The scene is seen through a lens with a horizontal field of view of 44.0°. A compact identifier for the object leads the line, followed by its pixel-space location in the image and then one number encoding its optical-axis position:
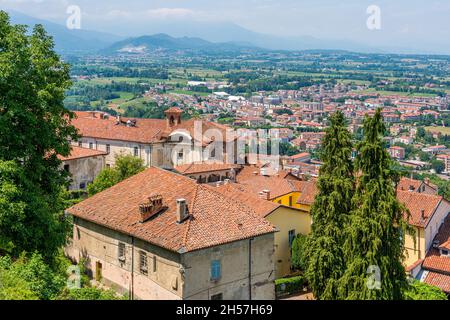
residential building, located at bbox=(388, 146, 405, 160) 164.90
